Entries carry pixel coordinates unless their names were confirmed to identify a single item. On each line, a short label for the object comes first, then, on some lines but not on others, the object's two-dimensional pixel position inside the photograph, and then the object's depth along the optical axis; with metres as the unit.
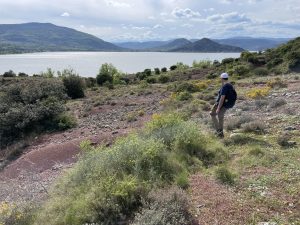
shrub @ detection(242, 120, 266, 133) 6.24
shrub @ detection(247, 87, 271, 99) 10.13
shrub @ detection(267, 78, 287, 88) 12.19
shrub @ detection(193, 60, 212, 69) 42.80
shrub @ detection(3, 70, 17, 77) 42.56
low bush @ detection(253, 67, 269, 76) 20.80
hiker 6.06
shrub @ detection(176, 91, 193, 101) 12.47
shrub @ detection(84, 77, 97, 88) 29.40
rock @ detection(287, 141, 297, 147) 5.25
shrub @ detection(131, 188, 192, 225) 3.11
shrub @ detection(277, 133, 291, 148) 5.27
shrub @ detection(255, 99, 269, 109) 8.56
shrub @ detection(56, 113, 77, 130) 11.83
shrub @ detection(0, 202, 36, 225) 4.00
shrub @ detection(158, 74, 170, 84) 26.52
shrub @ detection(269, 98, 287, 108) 8.17
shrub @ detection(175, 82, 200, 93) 15.28
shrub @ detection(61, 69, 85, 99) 21.17
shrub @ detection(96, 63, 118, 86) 32.84
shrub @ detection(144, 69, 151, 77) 34.75
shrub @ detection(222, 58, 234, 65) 31.02
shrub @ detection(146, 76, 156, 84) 27.26
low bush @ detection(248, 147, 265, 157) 4.88
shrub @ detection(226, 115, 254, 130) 6.68
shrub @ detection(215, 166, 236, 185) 4.07
